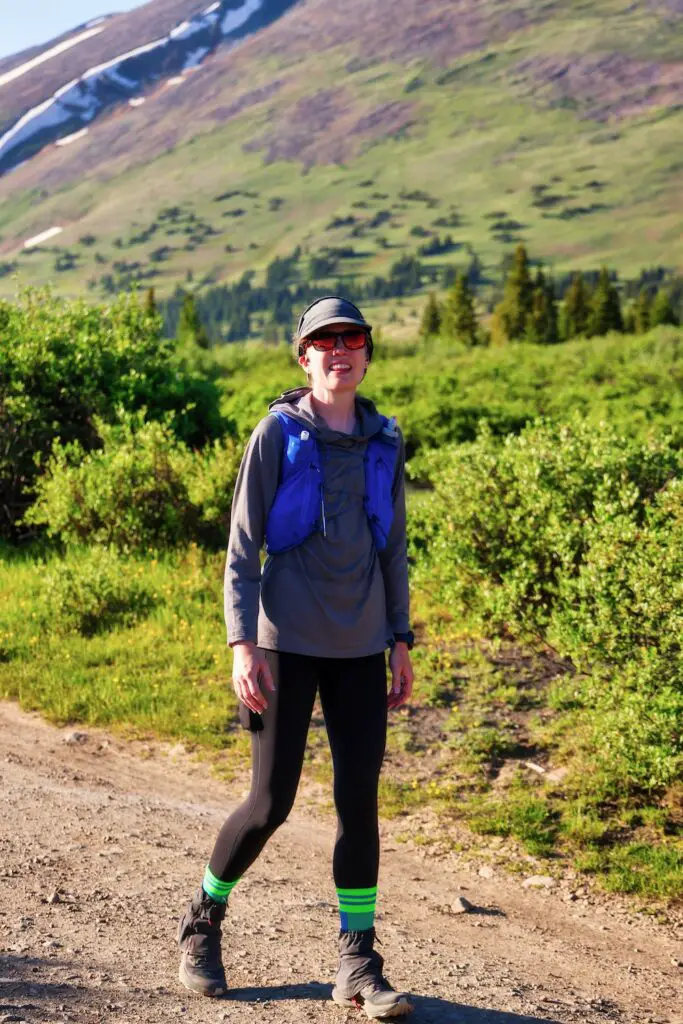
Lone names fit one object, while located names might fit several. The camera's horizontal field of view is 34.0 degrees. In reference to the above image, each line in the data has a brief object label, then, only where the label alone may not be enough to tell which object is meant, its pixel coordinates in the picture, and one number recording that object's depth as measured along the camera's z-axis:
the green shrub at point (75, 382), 14.59
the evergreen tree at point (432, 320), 90.25
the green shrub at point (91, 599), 10.73
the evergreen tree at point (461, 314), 81.19
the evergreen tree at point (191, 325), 73.03
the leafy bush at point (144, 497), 12.84
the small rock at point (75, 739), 8.38
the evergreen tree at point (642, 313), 85.78
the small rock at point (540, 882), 6.45
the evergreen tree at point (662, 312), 83.99
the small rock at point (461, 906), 6.00
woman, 4.14
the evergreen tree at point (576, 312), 88.19
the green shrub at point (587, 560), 6.97
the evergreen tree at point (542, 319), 81.47
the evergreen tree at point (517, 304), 82.75
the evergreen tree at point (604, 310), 85.12
